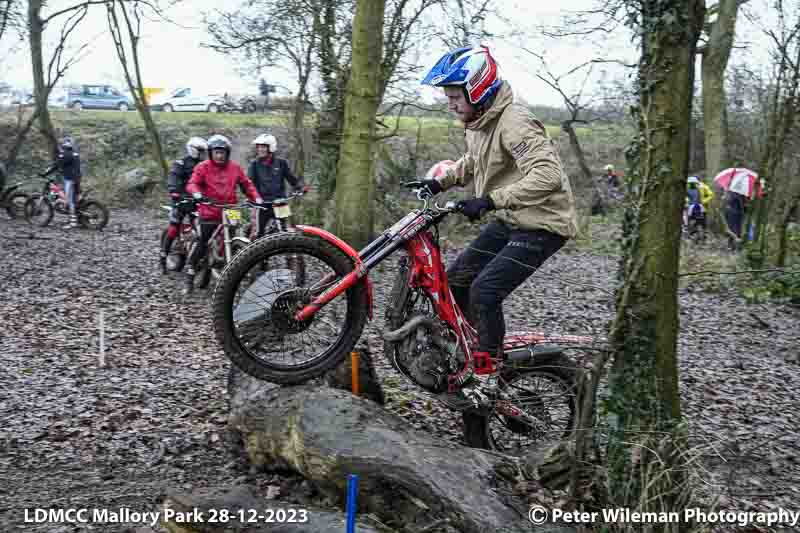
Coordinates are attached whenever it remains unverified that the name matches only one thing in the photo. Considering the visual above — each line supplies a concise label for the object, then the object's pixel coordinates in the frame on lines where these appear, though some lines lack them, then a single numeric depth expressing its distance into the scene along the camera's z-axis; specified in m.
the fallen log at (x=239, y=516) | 3.38
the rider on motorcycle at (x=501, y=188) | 4.27
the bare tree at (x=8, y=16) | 20.27
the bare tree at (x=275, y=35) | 14.36
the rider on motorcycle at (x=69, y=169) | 19.14
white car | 34.59
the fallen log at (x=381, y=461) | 3.53
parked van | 35.94
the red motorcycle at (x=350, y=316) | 4.30
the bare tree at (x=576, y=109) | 15.60
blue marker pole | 2.97
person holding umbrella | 16.94
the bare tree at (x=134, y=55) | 21.22
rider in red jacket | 10.21
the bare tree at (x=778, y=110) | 10.49
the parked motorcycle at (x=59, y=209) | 18.83
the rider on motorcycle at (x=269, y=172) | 11.31
